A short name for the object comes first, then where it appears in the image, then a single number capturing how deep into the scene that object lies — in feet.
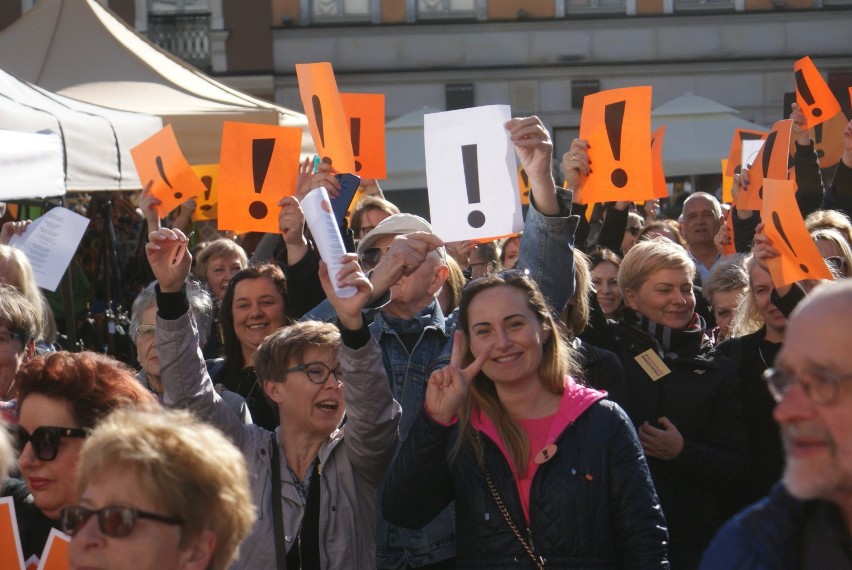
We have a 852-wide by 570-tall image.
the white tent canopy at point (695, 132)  52.44
